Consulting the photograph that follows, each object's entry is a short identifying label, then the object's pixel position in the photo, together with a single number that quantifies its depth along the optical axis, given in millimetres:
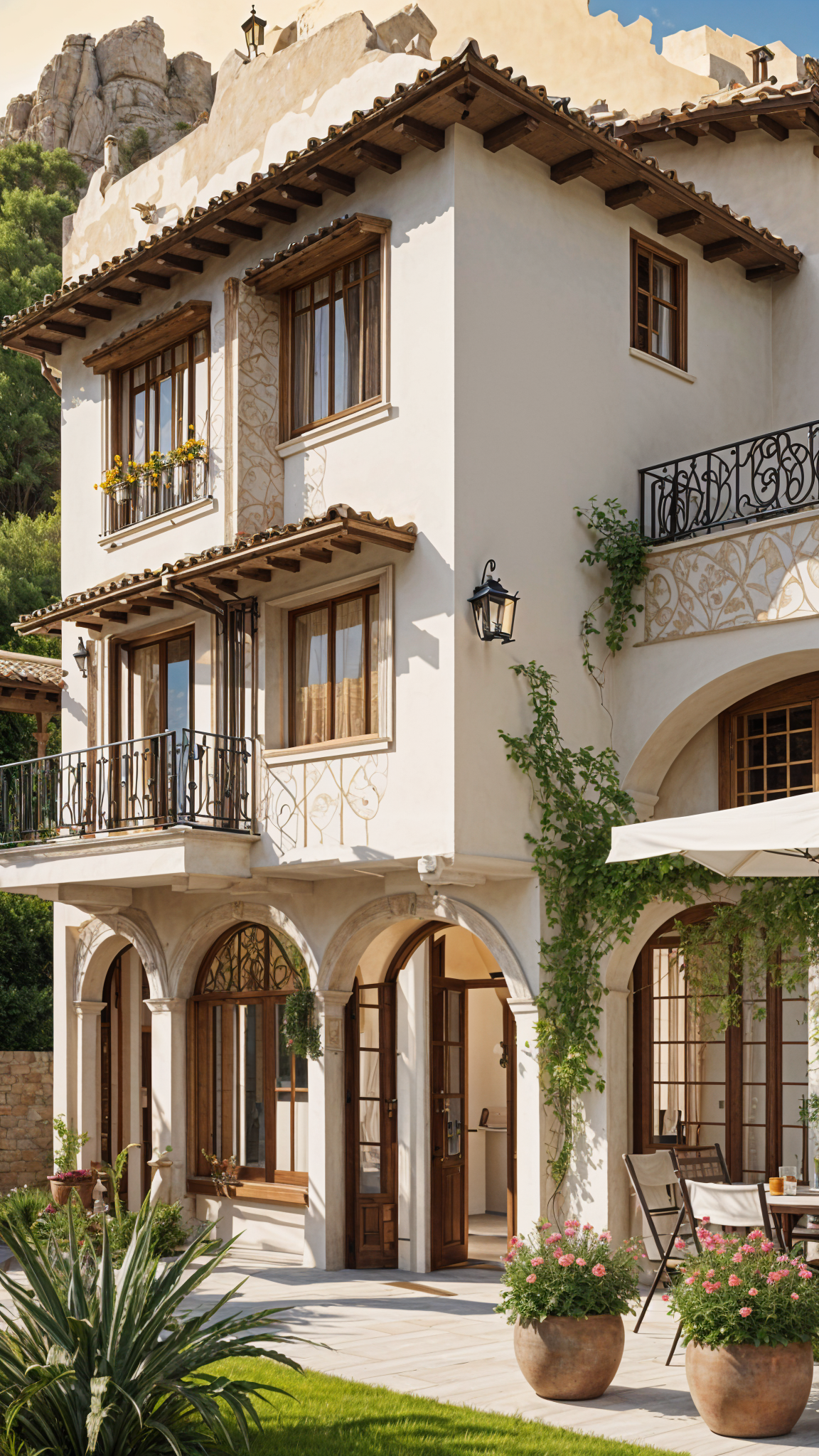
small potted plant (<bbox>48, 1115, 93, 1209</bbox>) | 13602
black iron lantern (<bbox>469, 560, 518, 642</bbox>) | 10781
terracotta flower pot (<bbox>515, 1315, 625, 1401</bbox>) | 7457
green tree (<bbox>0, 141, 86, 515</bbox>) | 33094
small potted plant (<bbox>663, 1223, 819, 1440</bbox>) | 6801
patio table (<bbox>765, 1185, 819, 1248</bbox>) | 8055
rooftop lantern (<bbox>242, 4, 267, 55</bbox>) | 14695
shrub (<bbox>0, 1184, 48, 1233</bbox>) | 13781
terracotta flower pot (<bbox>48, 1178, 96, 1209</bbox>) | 13555
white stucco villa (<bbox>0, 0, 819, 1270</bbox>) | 11141
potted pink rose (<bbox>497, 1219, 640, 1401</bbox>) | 7438
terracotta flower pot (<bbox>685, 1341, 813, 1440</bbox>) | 6797
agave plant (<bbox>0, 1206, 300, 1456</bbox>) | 5754
